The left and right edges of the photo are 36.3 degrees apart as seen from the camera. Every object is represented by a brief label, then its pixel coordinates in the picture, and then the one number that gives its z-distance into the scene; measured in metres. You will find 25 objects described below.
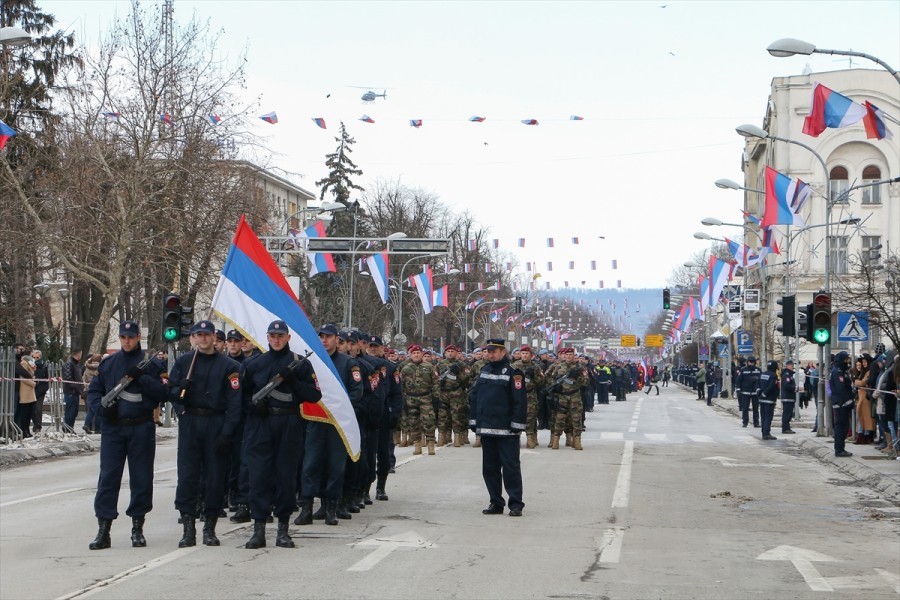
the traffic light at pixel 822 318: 27.45
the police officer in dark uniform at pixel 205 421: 12.06
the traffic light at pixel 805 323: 27.95
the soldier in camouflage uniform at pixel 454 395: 26.48
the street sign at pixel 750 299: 52.05
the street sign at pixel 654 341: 151.88
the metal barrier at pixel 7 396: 25.48
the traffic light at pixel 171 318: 27.94
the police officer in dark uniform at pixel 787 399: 34.28
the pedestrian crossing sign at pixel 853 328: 27.50
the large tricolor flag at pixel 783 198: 33.03
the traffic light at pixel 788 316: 30.39
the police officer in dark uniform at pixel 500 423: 14.94
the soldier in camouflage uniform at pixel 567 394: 26.62
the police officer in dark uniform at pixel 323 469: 13.59
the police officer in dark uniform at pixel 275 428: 12.07
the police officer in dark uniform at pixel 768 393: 31.36
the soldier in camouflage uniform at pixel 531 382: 25.33
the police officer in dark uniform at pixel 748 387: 36.31
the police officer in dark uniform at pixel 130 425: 12.10
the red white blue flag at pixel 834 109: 24.75
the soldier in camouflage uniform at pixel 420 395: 24.66
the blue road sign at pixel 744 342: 53.50
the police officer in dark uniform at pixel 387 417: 16.33
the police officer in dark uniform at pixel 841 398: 24.52
